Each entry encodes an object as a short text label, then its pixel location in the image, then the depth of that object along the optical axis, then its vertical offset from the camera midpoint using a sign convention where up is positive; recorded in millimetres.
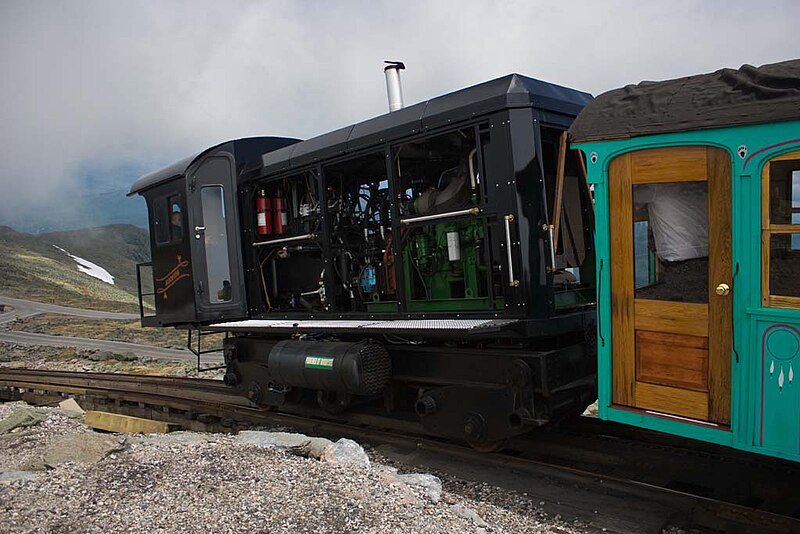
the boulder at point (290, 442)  5566 -1925
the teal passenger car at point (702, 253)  3672 -214
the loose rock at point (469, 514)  4090 -1971
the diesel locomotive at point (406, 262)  5469 -275
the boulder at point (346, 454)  5172 -1901
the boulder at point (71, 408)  8850 -2419
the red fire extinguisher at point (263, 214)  8484 +432
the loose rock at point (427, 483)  4500 -1978
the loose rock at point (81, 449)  5504 -1865
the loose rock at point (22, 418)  7927 -2196
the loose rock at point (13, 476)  4825 -1793
